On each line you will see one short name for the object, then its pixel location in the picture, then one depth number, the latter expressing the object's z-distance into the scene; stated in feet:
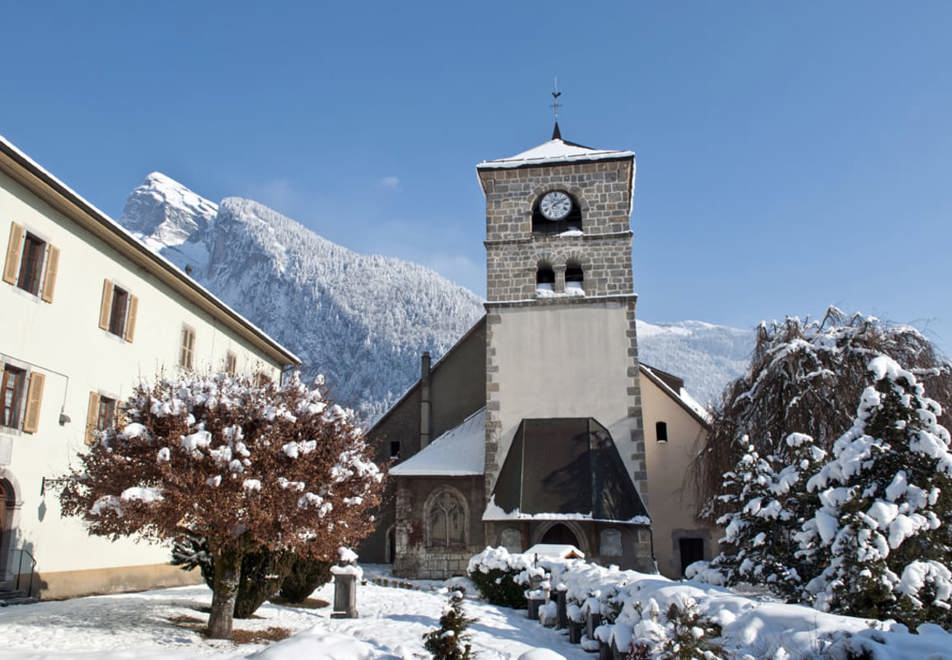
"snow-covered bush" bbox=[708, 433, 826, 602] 36.06
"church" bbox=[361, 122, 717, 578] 75.36
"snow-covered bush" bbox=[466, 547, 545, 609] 51.24
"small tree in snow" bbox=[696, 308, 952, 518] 59.26
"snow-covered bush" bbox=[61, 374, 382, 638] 33.37
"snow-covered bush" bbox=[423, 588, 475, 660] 24.68
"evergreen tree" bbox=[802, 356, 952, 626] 25.59
